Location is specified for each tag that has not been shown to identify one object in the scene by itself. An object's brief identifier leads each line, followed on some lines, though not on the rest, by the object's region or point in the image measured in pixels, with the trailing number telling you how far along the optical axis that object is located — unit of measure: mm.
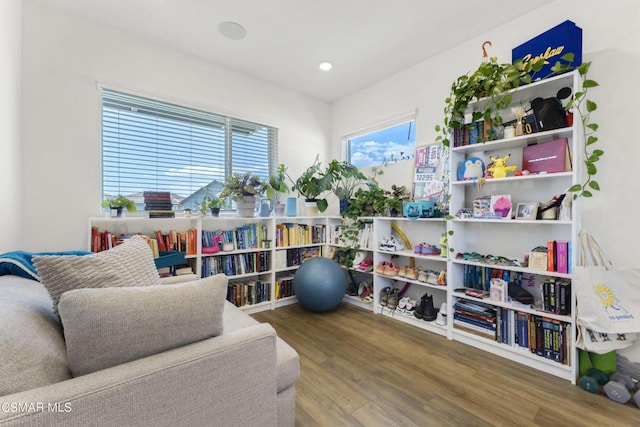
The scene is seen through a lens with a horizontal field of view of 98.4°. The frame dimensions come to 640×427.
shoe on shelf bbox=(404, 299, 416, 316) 2760
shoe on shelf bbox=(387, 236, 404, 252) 2925
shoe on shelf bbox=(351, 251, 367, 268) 3190
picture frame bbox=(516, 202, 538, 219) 2027
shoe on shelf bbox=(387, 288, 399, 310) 2887
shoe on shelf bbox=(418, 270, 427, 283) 2667
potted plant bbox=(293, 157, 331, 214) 3324
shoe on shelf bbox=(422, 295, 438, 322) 2588
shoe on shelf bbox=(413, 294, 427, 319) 2645
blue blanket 1217
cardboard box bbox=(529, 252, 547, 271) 1947
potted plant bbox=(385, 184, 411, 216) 2922
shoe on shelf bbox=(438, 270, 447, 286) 2495
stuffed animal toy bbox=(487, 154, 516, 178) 2174
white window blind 2555
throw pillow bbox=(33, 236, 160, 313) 898
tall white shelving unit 1823
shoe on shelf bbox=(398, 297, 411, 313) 2814
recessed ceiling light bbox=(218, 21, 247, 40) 2396
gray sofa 658
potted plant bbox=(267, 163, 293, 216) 3240
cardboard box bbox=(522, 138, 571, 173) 1915
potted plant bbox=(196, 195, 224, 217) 2820
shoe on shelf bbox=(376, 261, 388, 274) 2956
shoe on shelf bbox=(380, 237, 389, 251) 2971
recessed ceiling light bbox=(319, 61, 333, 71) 2998
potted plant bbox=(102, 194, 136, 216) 2355
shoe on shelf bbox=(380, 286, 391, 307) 2971
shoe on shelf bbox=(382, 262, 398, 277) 2887
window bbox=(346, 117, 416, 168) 3156
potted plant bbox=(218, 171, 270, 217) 2914
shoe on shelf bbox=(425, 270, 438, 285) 2568
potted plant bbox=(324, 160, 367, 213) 3316
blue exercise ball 2828
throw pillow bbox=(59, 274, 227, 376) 772
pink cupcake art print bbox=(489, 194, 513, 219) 2139
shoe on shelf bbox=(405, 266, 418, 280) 2770
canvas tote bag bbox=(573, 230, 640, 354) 1628
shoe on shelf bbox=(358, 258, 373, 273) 3111
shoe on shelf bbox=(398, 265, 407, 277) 2839
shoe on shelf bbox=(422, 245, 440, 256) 2648
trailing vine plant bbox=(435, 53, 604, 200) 1758
